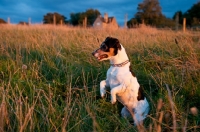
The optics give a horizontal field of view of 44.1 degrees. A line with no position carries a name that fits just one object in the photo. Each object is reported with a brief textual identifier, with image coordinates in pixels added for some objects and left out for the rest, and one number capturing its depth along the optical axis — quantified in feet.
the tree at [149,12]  112.37
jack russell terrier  9.99
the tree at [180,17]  112.37
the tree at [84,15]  136.26
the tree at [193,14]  102.77
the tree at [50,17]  150.80
